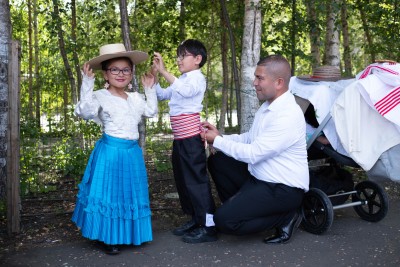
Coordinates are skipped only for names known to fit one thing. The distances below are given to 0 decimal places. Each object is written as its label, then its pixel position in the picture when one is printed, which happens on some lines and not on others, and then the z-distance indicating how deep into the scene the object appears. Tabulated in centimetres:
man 434
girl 419
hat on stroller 516
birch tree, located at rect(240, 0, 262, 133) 622
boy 458
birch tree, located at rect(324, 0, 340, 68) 1052
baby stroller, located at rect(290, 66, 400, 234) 476
